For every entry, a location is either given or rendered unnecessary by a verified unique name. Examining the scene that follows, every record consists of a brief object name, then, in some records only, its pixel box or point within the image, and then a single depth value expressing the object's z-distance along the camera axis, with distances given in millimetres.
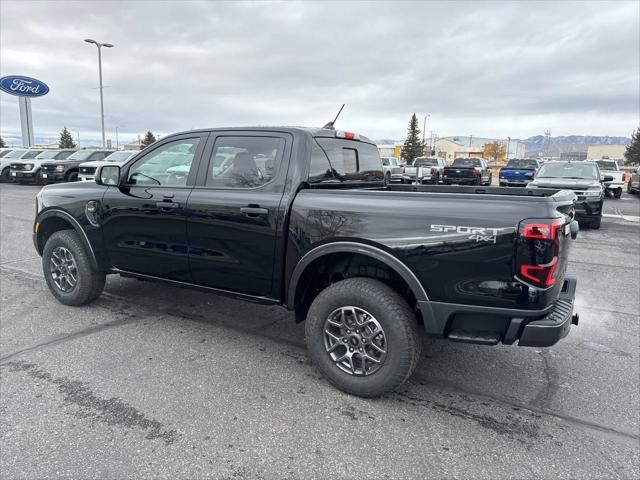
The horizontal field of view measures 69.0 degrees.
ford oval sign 35375
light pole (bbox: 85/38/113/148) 30122
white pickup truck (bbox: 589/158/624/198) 20419
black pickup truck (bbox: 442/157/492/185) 23078
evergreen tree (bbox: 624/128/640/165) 60531
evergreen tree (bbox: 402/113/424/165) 73250
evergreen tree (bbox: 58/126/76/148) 75000
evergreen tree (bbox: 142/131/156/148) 77844
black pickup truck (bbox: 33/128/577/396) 2740
